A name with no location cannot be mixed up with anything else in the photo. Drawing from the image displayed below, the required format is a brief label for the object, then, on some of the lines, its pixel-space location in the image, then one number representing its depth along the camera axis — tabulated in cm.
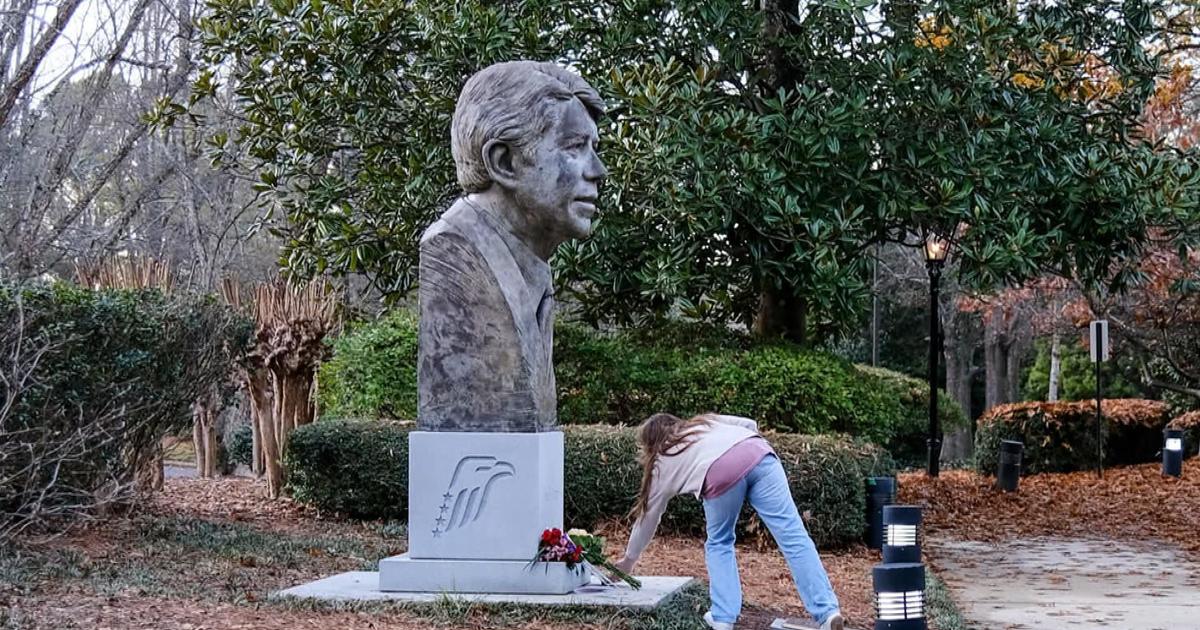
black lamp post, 1805
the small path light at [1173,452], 2033
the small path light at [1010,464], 1875
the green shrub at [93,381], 890
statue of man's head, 780
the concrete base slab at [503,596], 740
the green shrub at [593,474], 1188
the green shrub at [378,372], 1394
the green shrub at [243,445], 2028
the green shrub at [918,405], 2148
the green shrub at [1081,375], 3219
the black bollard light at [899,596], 640
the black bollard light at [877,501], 1227
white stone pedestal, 762
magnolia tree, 1261
